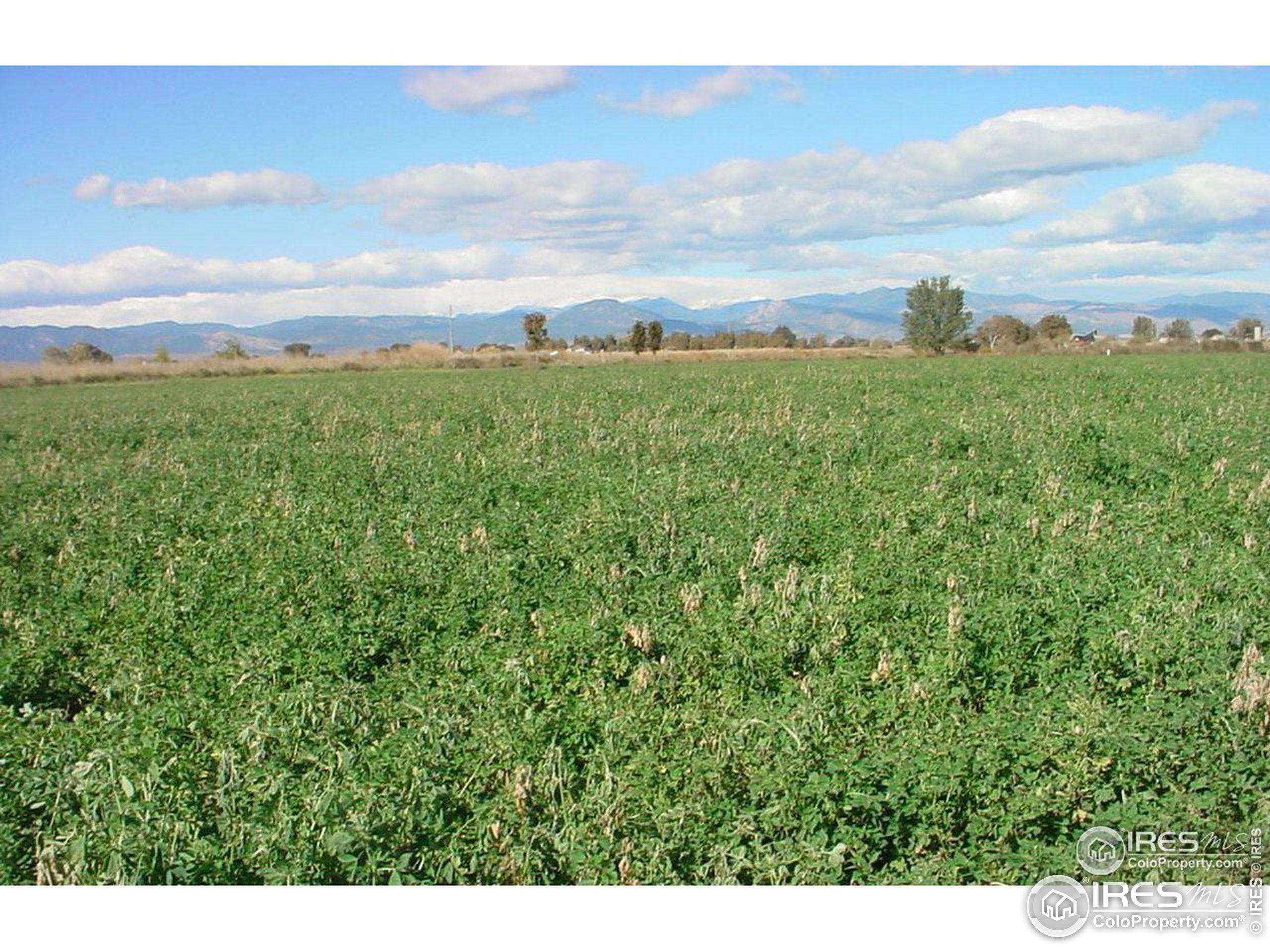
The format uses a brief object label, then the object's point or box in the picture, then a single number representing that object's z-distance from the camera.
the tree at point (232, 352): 64.53
